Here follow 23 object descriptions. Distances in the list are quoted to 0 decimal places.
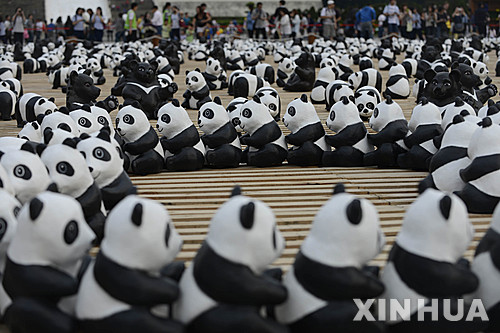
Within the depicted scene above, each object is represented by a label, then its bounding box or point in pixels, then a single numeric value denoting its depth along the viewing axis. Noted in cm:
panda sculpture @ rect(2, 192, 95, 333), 232
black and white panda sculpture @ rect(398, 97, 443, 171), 447
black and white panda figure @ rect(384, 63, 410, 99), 822
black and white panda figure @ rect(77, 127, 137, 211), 350
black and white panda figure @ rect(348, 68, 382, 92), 827
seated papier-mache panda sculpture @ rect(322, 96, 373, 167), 474
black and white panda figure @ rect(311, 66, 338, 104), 798
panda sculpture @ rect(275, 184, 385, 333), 227
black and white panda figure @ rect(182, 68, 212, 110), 723
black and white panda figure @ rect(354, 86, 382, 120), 640
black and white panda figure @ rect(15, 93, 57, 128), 595
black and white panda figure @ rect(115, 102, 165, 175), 461
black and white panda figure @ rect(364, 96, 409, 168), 470
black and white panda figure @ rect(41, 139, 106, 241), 317
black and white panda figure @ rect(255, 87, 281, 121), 603
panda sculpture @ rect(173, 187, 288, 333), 223
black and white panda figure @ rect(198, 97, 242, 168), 485
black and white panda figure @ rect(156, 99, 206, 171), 475
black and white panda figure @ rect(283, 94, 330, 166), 480
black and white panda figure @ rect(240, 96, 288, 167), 480
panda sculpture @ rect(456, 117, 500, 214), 352
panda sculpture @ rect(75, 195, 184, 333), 223
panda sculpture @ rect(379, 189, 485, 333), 229
